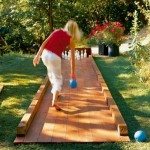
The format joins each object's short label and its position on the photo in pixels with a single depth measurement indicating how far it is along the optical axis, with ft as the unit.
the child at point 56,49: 23.57
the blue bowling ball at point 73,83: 28.92
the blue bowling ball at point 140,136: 18.88
